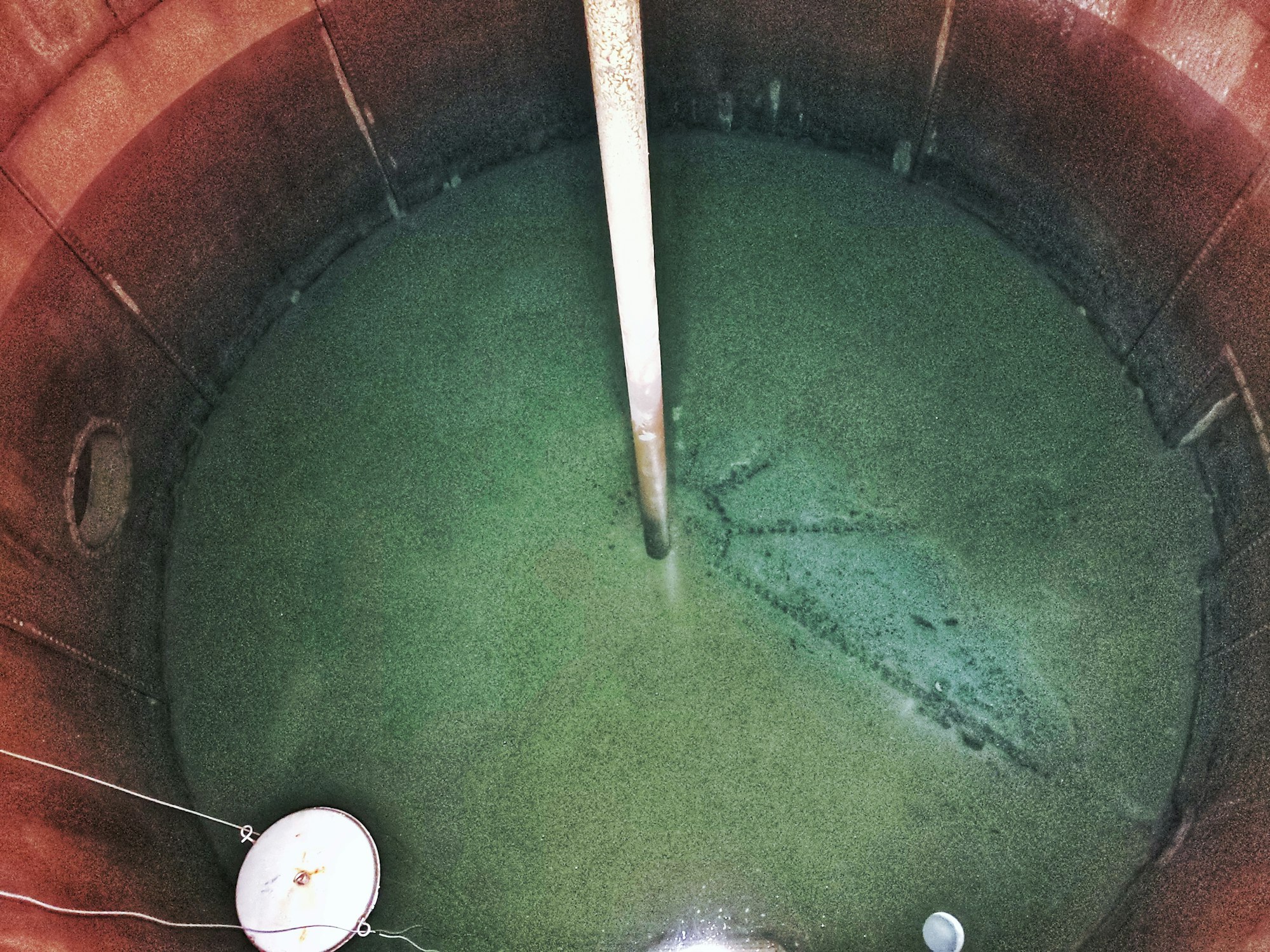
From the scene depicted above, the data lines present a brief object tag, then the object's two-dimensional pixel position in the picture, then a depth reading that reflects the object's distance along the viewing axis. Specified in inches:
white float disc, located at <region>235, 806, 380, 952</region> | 95.5
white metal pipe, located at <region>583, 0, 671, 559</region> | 71.2
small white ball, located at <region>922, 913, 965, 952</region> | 99.8
